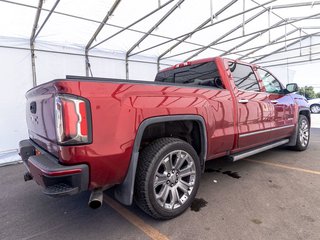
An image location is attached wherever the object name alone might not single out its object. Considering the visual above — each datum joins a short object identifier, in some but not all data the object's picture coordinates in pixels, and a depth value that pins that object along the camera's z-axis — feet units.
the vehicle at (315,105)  48.94
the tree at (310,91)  58.59
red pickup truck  5.61
